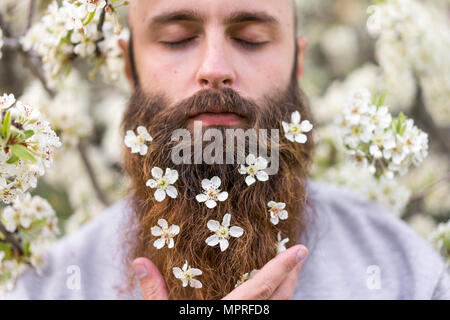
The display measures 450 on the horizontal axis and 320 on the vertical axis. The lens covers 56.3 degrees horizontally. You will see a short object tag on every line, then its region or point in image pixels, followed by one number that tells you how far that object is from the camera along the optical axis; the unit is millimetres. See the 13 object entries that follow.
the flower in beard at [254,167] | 887
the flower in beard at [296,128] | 930
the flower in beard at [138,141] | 932
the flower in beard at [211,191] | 883
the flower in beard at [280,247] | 945
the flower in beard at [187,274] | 858
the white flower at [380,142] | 963
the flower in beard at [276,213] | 902
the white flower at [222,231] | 868
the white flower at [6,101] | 723
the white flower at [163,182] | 876
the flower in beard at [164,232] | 862
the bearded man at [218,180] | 915
